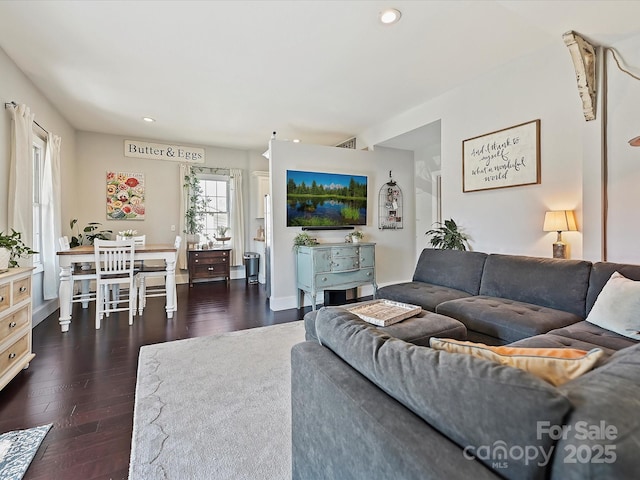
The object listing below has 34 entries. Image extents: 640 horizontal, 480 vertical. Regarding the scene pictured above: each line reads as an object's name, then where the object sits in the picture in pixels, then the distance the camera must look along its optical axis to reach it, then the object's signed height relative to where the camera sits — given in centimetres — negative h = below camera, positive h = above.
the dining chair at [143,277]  410 -55
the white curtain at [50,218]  402 +23
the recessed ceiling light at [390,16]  240 +171
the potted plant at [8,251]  226 -12
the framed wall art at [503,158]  311 +80
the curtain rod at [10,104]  305 +129
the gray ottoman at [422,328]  182 -58
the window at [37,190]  391 +58
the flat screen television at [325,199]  461 +54
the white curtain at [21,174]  308 +63
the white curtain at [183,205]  612 +59
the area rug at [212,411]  152 -110
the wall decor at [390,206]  534 +47
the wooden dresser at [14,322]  216 -64
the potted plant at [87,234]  508 +2
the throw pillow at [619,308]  183 -46
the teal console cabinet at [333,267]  421 -47
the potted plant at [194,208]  621 +53
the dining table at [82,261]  350 -36
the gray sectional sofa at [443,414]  59 -42
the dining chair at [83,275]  370 -47
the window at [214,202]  648 +68
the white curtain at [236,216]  659 +39
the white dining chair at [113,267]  357 -37
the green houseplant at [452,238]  380 -6
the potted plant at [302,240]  453 -9
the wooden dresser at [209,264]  596 -57
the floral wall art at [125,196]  569 +73
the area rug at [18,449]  150 -111
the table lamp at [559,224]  274 +8
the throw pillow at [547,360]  81 -34
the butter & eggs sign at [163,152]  579 +160
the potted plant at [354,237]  496 -5
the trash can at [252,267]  628 -65
